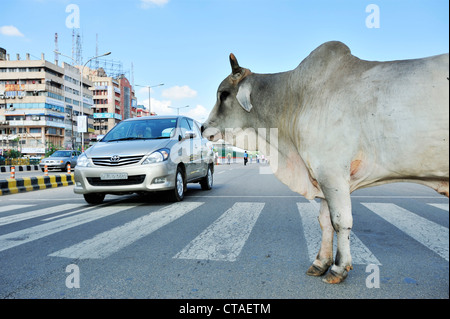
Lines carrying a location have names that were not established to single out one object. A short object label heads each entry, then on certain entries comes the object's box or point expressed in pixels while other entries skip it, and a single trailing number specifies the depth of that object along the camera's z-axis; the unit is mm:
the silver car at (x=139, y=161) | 7191
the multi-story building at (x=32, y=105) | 82125
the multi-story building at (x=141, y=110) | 144375
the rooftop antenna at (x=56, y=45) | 97312
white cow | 2117
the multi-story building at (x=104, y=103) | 111875
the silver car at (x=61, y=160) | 24484
